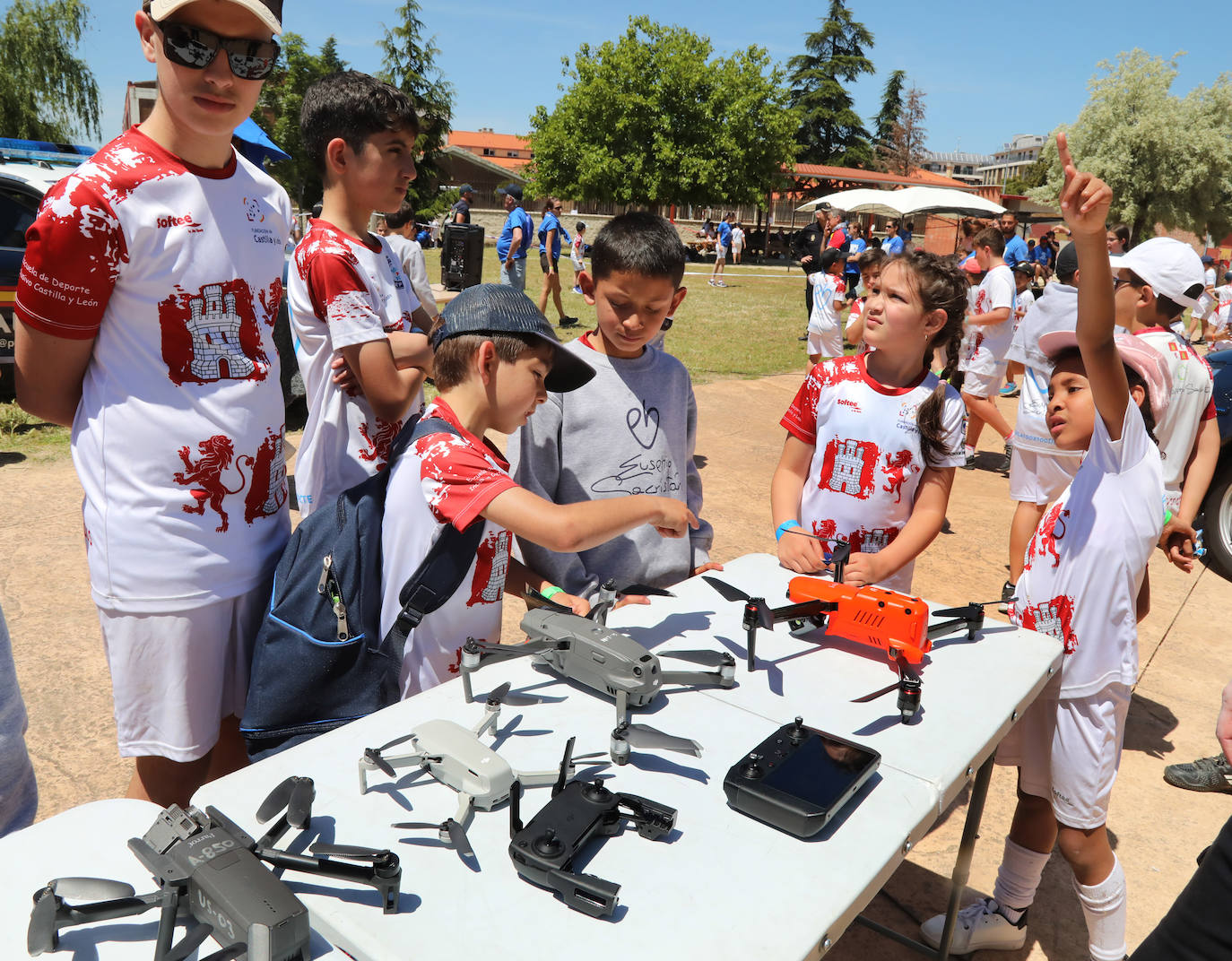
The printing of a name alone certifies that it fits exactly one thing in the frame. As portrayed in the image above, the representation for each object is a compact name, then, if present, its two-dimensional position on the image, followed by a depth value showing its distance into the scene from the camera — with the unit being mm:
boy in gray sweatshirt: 2248
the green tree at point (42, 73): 24781
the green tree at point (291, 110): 45844
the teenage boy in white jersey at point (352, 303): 2264
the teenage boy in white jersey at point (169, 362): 1617
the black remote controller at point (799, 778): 1255
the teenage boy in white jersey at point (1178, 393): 3516
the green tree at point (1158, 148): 34000
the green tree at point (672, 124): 41500
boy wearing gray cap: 1687
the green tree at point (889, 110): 65750
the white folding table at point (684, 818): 1051
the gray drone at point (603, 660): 1543
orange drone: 1816
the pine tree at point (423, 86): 44688
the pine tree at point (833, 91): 57094
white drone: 1250
